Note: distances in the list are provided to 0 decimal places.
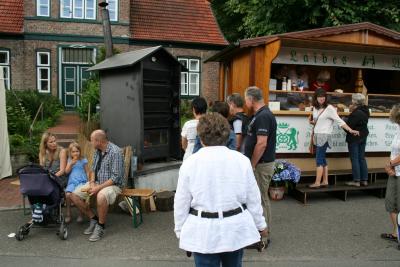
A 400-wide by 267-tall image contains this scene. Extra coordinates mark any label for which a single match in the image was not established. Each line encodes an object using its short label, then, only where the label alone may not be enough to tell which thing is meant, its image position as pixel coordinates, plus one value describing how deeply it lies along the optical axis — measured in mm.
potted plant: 8078
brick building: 20094
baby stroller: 5816
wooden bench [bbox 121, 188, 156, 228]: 6435
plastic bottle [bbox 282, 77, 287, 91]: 9120
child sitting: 6602
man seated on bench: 6104
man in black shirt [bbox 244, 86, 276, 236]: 5281
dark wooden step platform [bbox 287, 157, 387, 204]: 8156
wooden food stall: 8461
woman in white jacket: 3070
